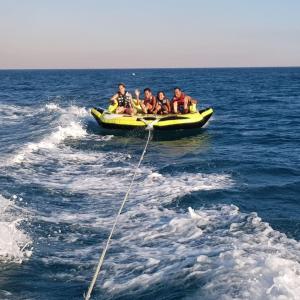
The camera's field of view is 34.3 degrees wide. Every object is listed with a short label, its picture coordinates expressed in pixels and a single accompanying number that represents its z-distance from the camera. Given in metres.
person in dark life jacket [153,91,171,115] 15.65
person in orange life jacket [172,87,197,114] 15.48
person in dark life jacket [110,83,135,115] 15.87
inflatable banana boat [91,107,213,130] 14.71
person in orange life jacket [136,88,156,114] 15.70
